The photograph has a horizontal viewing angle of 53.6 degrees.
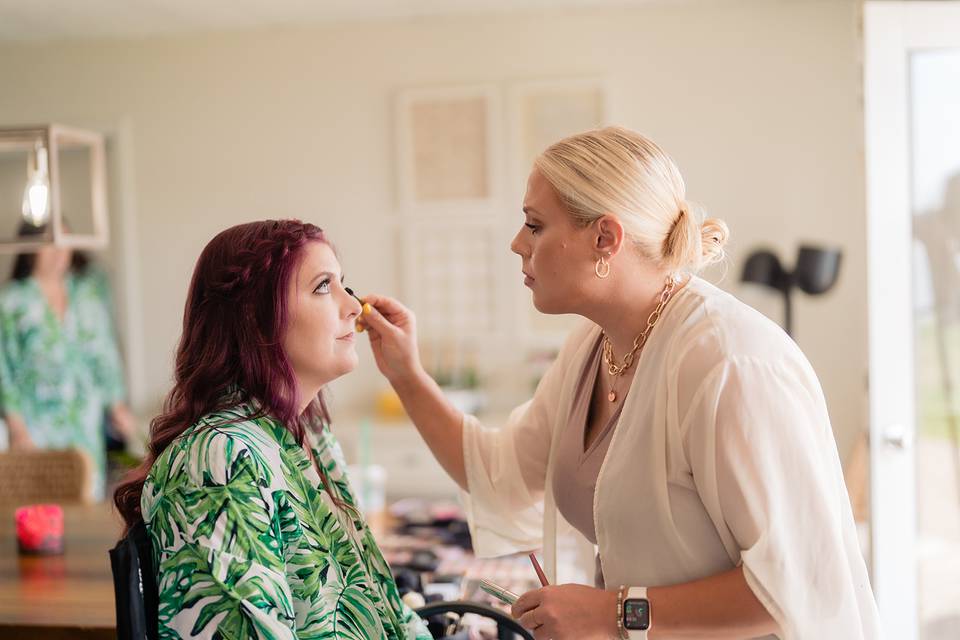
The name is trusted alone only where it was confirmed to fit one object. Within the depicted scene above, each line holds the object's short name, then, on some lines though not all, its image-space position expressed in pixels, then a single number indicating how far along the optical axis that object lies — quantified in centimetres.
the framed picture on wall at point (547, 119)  434
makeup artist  129
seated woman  128
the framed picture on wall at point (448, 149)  443
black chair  129
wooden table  198
